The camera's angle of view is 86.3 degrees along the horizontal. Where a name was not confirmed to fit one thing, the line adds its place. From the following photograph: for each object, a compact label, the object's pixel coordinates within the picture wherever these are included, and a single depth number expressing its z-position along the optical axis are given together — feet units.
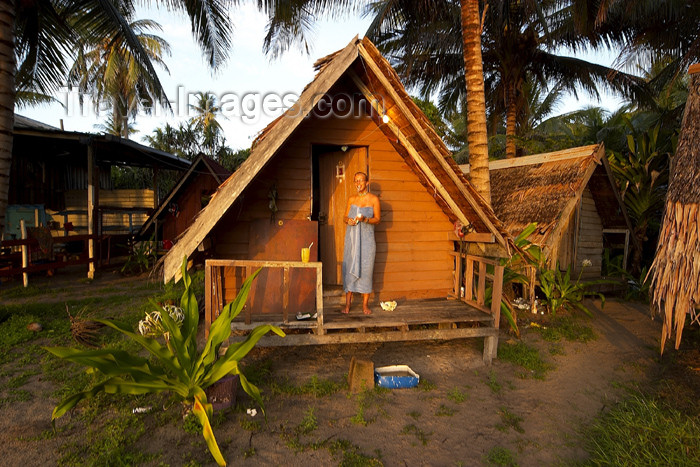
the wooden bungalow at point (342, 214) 14.84
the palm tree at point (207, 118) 95.96
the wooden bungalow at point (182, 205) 37.65
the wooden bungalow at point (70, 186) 33.83
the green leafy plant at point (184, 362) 9.91
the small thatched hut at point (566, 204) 27.89
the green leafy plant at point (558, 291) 26.25
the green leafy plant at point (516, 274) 20.81
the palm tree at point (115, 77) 61.52
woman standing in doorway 16.88
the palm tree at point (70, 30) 25.26
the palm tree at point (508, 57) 39.72
